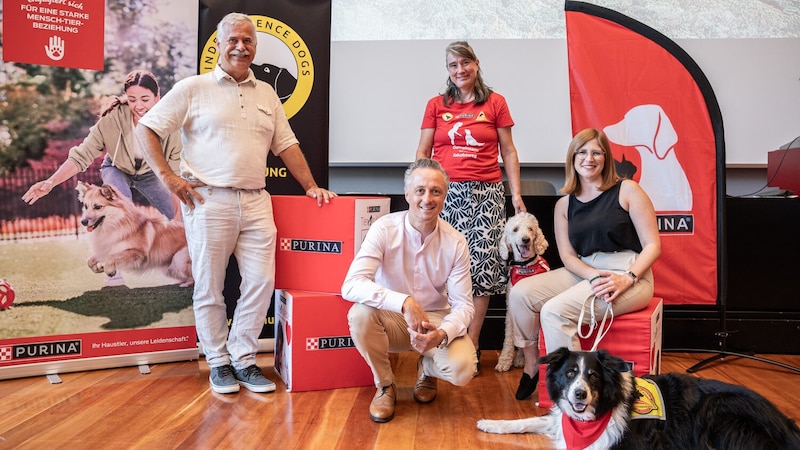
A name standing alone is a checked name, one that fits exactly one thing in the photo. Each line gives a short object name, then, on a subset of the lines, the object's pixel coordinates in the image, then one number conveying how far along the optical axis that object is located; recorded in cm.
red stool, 238
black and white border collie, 184
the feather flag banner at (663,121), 335
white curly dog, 305
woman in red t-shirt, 305
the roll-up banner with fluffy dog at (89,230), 289
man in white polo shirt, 268
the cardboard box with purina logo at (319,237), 284
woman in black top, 245
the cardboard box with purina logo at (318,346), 273
